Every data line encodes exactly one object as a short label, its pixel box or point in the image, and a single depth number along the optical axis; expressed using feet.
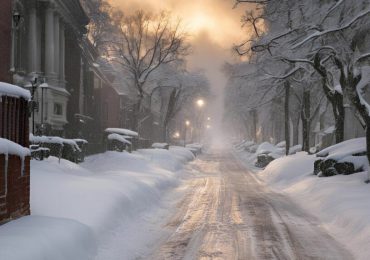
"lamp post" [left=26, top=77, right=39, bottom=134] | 59.36
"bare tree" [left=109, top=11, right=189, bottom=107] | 142.51
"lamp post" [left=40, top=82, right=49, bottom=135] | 71.72
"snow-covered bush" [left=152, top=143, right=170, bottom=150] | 154.73
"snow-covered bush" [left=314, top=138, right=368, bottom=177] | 55.59
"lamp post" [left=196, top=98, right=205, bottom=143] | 383.65
